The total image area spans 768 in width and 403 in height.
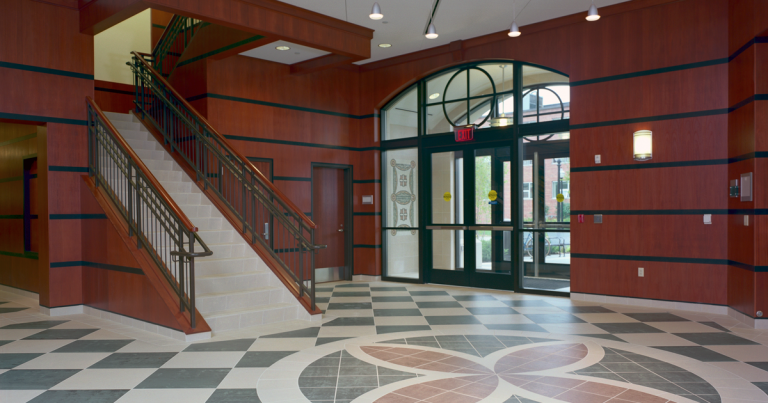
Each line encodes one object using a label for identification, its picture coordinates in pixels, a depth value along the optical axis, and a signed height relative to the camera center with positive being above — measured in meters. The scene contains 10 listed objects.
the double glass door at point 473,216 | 8.09 -0.23
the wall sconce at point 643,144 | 6.56 +0.68
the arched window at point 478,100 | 7.70 +1.60
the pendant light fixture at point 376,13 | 4.89 +1.76
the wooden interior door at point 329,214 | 9.21 -0.20
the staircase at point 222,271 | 5.63 -0.79
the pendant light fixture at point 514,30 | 5.51 +1.77
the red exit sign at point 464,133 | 8.45 +1.08
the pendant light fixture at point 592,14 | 5.25 +1.82
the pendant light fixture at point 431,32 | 5.40 +1.72
